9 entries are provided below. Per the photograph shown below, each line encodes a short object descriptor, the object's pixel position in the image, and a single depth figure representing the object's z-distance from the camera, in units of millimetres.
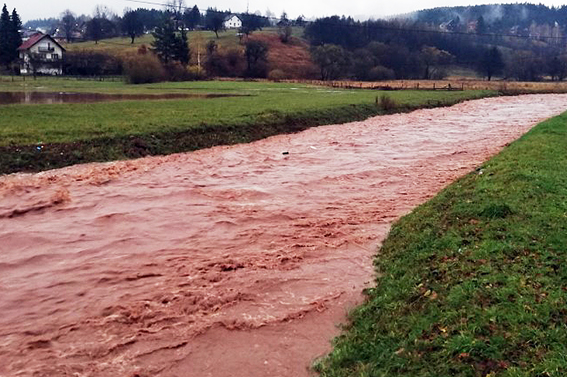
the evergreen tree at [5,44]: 93188
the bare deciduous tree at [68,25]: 151062
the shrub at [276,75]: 95262
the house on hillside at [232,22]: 158375
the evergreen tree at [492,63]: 121562
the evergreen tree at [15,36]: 94250
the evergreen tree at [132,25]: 135575
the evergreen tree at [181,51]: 92438
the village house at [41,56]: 89375
